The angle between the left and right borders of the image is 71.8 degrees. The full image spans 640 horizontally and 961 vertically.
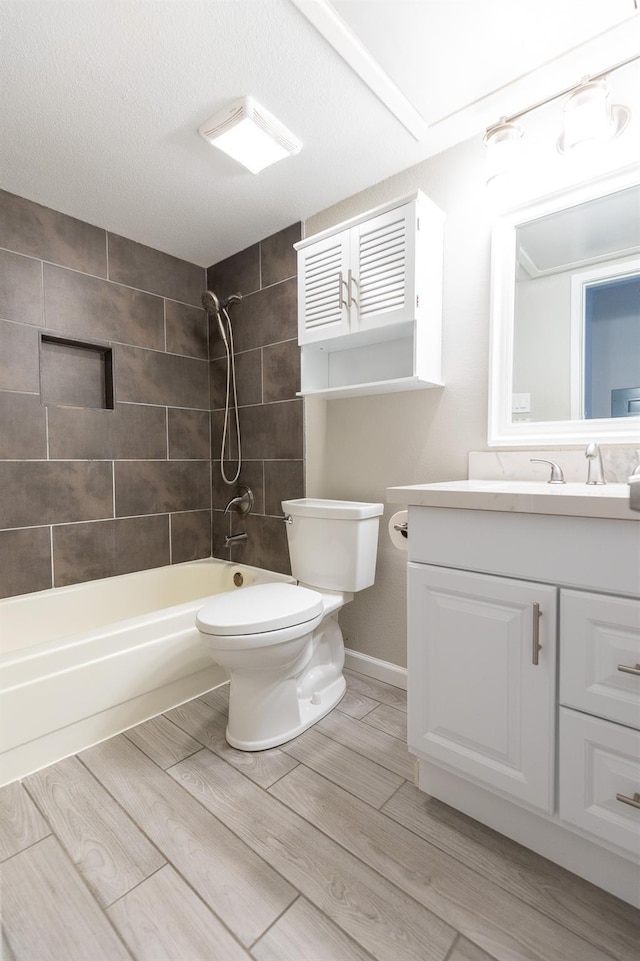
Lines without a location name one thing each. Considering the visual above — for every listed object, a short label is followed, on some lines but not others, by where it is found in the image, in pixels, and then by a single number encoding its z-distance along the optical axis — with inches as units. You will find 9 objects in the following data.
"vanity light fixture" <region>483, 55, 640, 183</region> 48.8
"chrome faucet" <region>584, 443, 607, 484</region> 51.4
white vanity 35.0
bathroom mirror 54.7
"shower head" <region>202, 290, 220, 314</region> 93.7
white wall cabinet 63.9
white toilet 55.7
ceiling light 58.0
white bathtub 54.0
